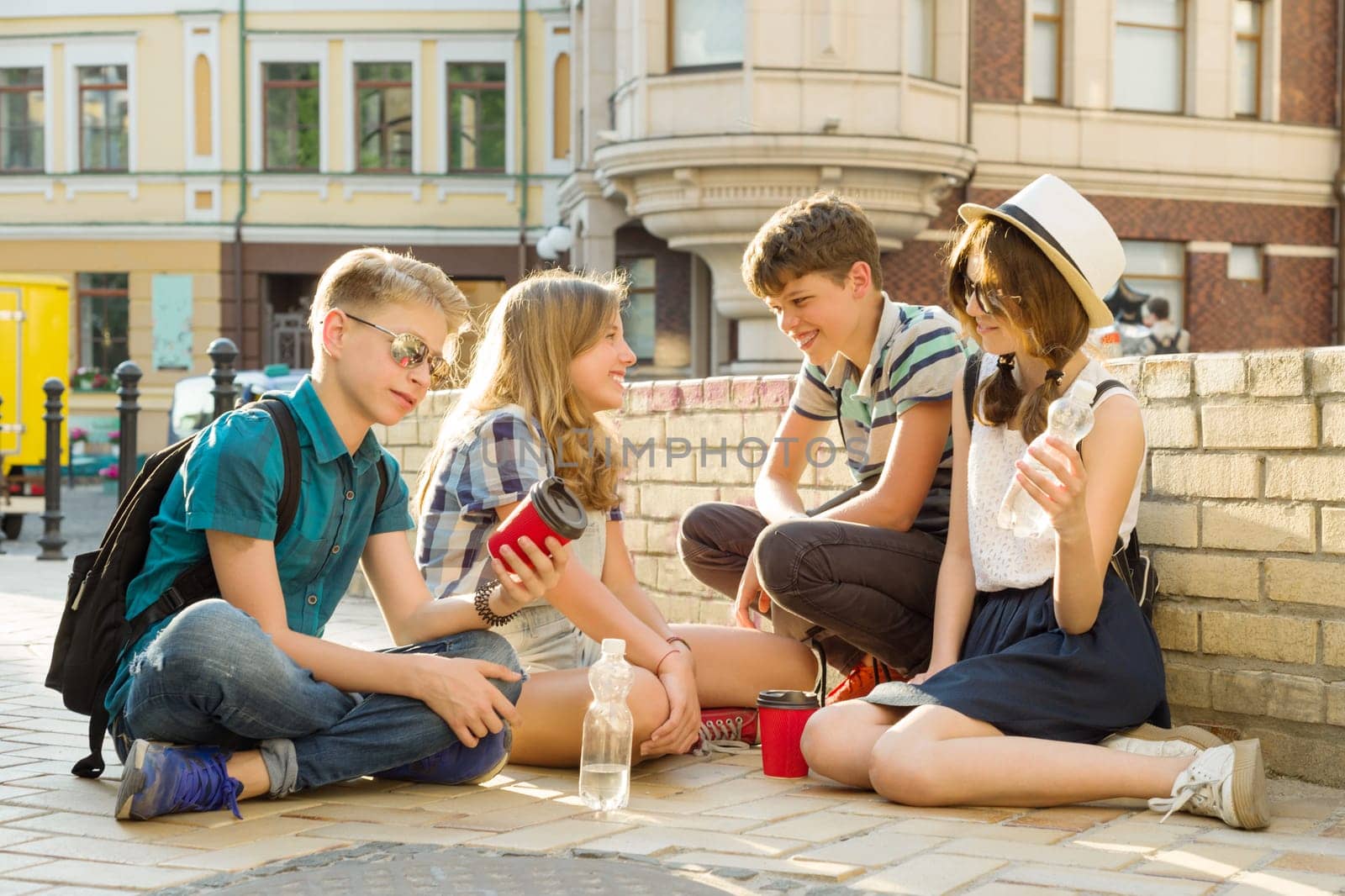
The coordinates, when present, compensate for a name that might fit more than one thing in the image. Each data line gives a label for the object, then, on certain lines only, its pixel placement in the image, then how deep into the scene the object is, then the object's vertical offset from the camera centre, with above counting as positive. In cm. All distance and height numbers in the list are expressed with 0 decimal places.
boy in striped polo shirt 458 -16
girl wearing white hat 380 -57
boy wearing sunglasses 364 -51
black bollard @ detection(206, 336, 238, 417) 1067 +17
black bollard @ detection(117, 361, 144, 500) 1189 -9
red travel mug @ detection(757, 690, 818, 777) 430 -86
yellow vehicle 1662 +40
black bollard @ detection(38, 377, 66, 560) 1235 -60
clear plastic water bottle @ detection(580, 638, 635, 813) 385 -81
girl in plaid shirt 424 -25
